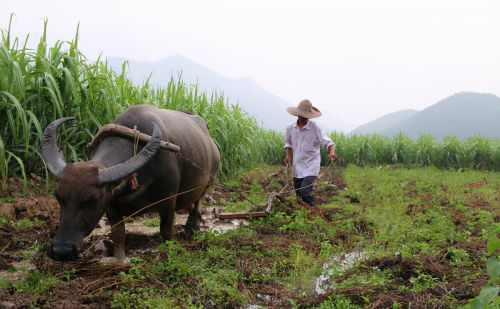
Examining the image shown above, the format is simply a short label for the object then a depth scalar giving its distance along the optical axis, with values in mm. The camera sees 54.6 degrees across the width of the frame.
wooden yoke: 3648
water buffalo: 3121
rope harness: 3457
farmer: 6547
